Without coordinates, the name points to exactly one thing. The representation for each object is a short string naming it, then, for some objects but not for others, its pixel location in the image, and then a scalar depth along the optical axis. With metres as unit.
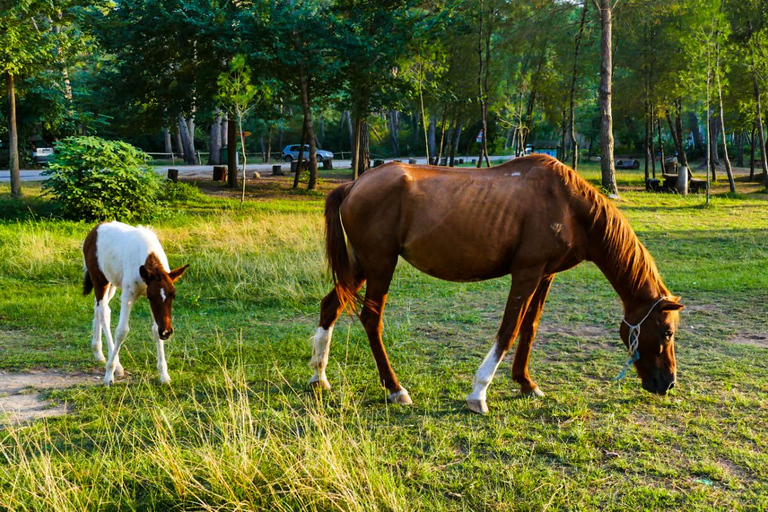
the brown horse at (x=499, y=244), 4.89
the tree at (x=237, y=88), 20.09
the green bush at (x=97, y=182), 14.54
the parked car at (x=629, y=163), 45.41
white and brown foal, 5.49
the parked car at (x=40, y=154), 35.69
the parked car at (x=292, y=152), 49.44
